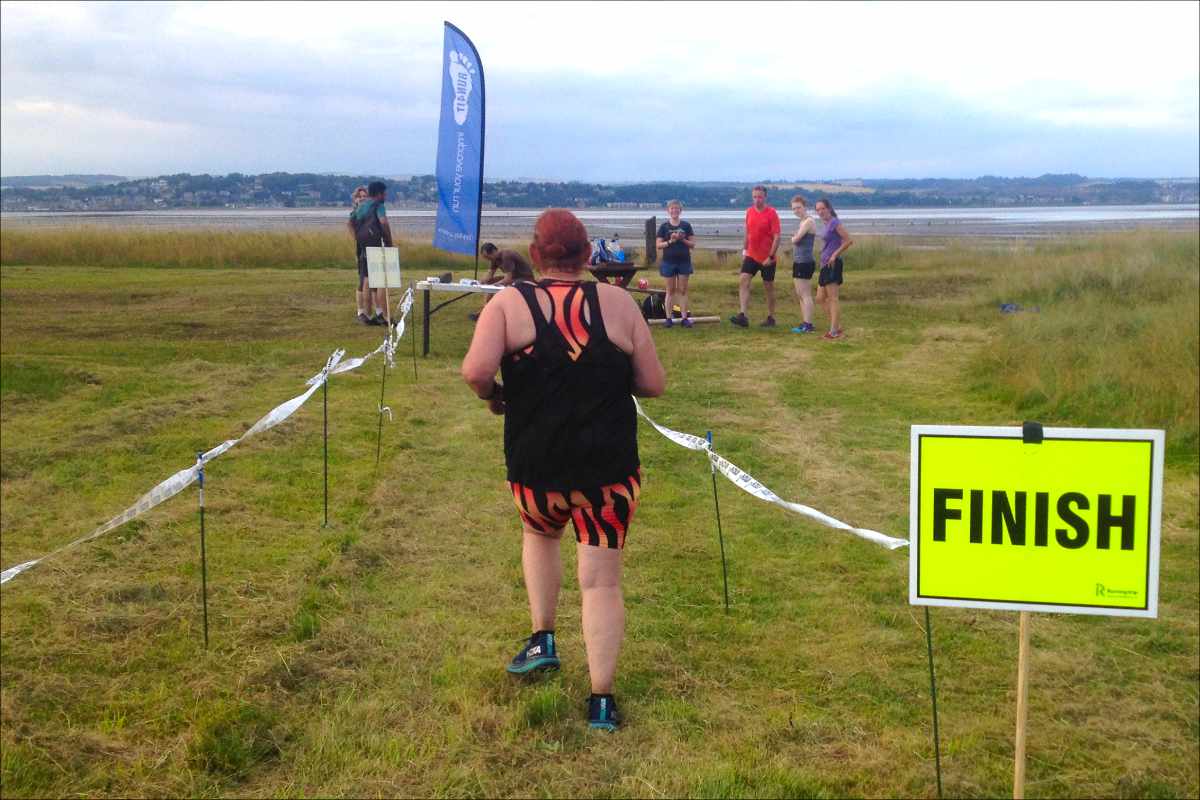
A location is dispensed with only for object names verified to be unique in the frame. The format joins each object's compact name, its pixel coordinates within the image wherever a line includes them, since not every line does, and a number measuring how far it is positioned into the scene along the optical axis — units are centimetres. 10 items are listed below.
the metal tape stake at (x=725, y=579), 522
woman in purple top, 1336
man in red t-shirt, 1454
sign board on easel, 1285
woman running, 389
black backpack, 1598
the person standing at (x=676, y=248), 1474
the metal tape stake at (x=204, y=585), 477
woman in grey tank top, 1388
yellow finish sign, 308
